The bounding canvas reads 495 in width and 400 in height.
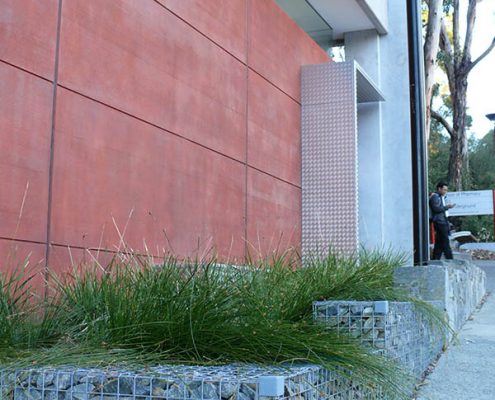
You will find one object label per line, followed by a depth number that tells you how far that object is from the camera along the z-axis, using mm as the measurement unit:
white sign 19172
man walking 10820
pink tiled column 9023
